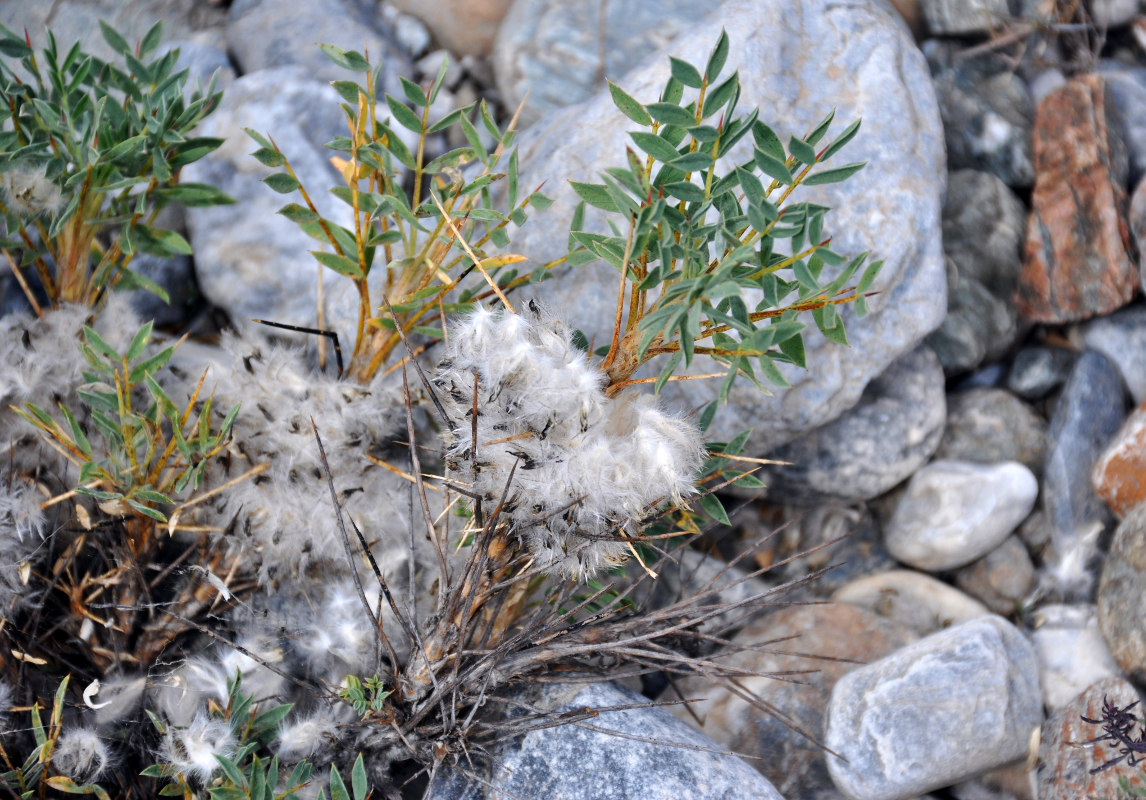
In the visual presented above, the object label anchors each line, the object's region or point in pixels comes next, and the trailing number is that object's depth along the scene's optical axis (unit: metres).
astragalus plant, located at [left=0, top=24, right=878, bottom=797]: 1.37
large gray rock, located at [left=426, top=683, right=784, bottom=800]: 1.61
